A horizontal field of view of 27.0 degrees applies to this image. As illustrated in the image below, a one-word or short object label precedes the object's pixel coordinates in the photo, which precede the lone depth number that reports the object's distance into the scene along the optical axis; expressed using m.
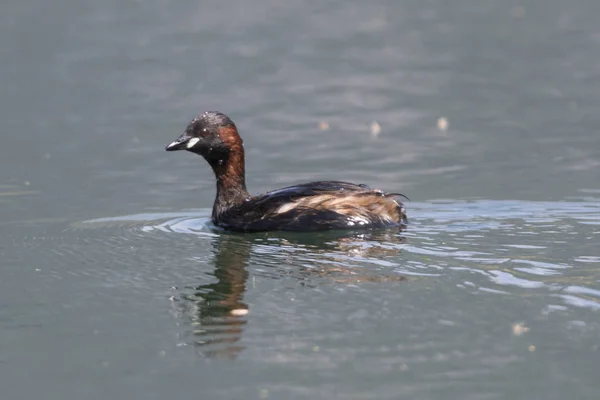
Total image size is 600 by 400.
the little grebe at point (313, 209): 11.51
